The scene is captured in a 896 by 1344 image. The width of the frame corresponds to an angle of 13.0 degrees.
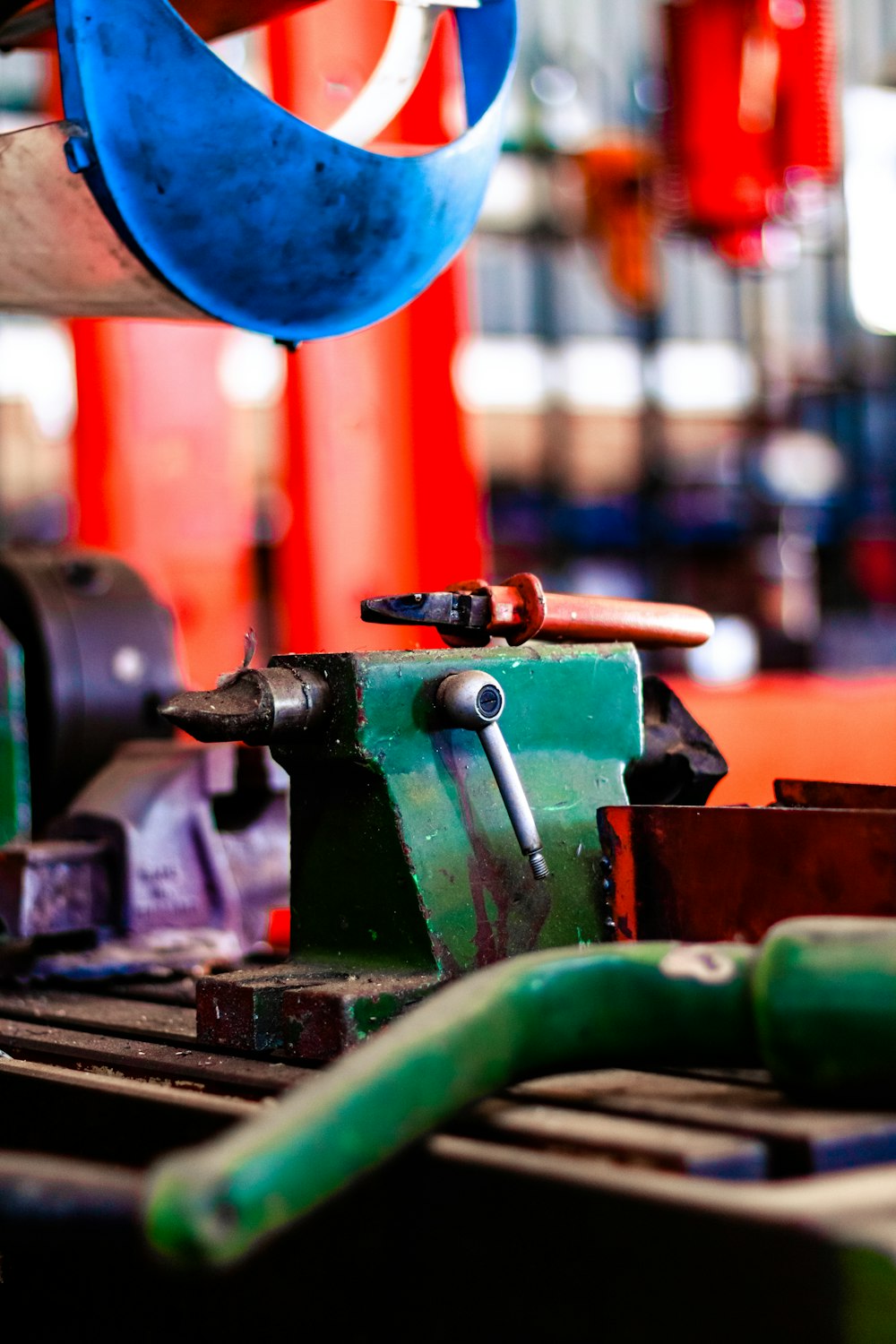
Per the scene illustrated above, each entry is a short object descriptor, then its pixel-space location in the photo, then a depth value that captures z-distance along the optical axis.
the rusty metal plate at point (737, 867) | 1.79
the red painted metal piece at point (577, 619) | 1.96
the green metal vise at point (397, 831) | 1.87
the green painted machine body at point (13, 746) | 2.34
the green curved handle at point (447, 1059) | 1.56
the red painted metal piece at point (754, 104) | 4.57
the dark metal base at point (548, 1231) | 1.58
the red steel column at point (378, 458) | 4.16
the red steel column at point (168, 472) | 4.24
